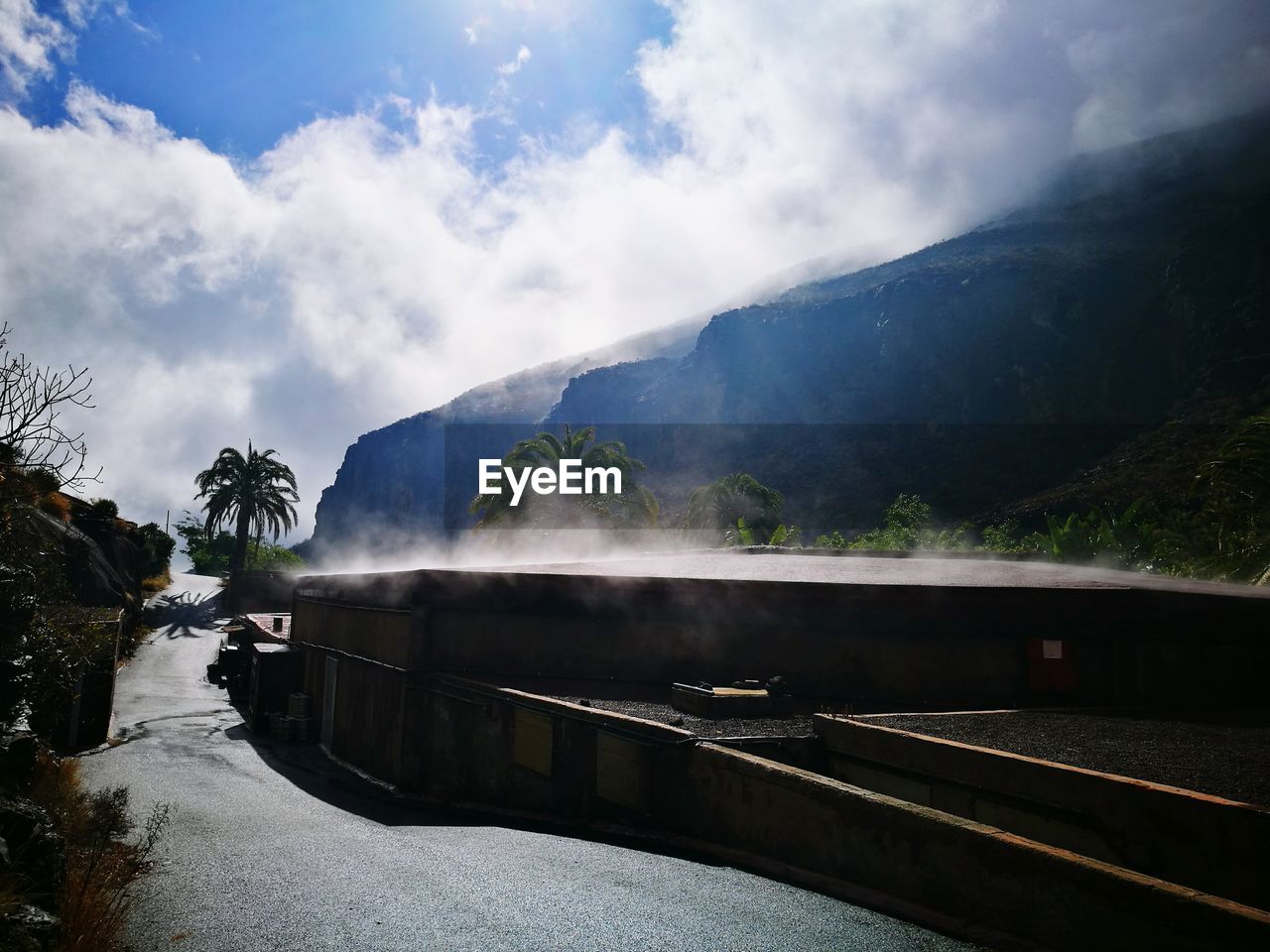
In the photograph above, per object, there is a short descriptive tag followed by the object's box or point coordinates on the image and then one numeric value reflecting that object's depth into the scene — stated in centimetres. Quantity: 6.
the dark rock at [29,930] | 565
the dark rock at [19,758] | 1038
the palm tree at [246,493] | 6094
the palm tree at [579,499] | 3519
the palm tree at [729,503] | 4825
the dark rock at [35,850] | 680
